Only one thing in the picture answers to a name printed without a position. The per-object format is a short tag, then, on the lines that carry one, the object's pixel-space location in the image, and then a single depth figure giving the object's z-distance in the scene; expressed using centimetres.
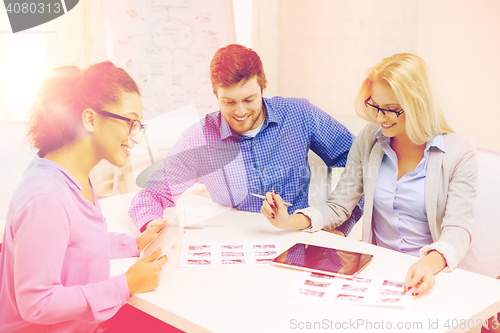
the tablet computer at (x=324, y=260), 107
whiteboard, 217
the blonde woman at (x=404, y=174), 130
